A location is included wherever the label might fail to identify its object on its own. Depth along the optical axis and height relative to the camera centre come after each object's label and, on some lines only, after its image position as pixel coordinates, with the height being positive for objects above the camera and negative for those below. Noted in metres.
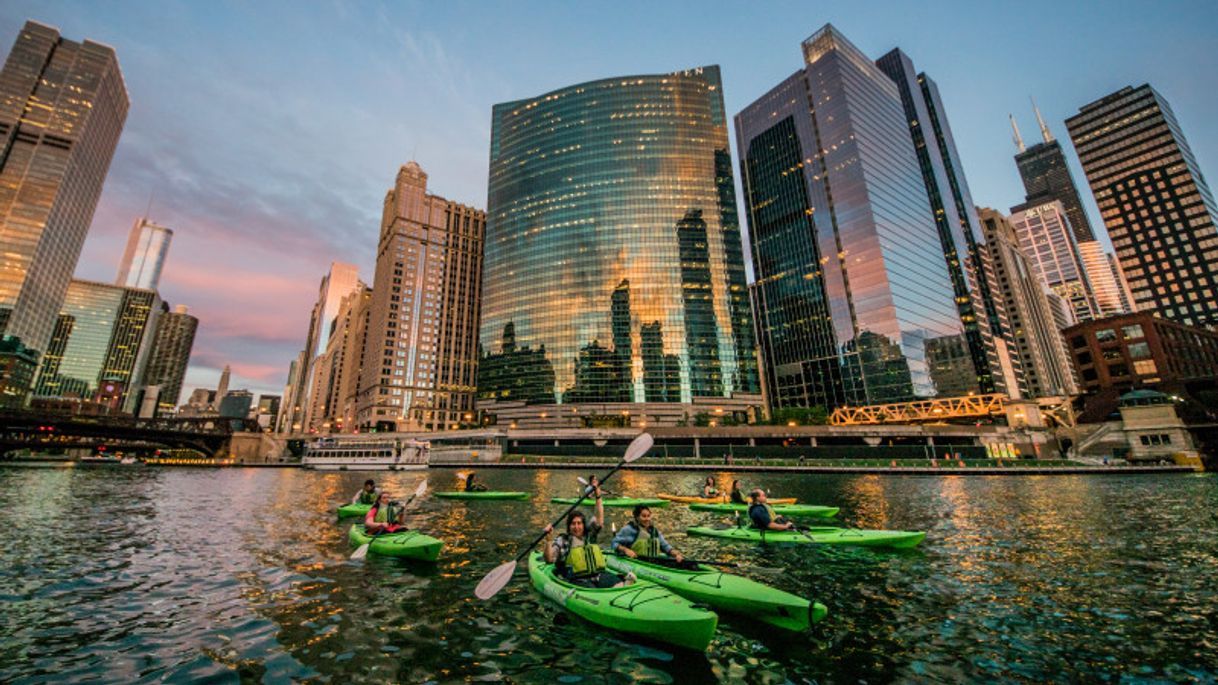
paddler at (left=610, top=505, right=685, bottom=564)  12.15 -2.22
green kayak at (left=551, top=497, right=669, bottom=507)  28.64 -2.98
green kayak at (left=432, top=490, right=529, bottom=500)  32.46 -2.63
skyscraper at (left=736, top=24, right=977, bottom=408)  106.38 +48.68
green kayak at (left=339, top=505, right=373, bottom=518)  25.53 -2.64
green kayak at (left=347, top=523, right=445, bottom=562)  14.84 -2.72
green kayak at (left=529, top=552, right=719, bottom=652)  7.86 -2.80
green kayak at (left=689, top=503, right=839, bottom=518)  23.08 -3.01
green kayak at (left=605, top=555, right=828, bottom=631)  8.64 -2.81
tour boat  80.88 +0.75
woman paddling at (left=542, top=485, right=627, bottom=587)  10.13 -2.27
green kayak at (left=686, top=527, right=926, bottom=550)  15.43 -2.91
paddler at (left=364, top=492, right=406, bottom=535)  16.86 -2.07
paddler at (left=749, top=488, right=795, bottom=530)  16.27 -2.38
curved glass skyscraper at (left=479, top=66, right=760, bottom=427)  116.06 +47.51
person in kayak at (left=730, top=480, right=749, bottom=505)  25.04 -2.48
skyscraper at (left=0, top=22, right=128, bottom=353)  111.44 +78.27
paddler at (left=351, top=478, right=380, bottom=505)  23.53 -1.77
